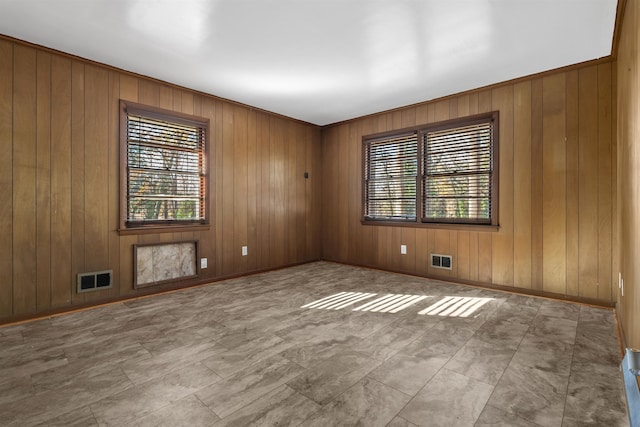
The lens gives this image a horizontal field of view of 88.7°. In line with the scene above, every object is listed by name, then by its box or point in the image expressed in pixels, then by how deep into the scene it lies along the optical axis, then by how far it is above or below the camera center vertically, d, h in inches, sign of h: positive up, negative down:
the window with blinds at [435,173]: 158.6 +21.8
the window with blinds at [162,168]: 141.9 +21.5
